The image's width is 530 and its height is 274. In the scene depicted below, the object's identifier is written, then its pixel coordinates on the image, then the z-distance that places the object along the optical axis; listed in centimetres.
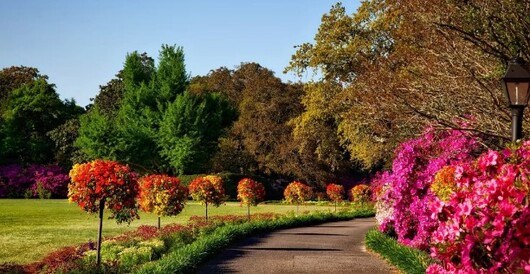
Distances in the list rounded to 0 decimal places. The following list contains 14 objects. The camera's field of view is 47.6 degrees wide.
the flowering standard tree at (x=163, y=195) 2048
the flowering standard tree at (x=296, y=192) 3462
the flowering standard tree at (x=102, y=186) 1370
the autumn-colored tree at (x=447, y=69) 1258
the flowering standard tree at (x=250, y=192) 2880
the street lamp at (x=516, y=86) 852
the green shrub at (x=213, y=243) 1202
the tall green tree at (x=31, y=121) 6216
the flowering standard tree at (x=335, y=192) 4041
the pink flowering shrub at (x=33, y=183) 5453
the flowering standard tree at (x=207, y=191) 2570
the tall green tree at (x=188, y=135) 5653
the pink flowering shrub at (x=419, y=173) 1530
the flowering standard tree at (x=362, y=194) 3978
